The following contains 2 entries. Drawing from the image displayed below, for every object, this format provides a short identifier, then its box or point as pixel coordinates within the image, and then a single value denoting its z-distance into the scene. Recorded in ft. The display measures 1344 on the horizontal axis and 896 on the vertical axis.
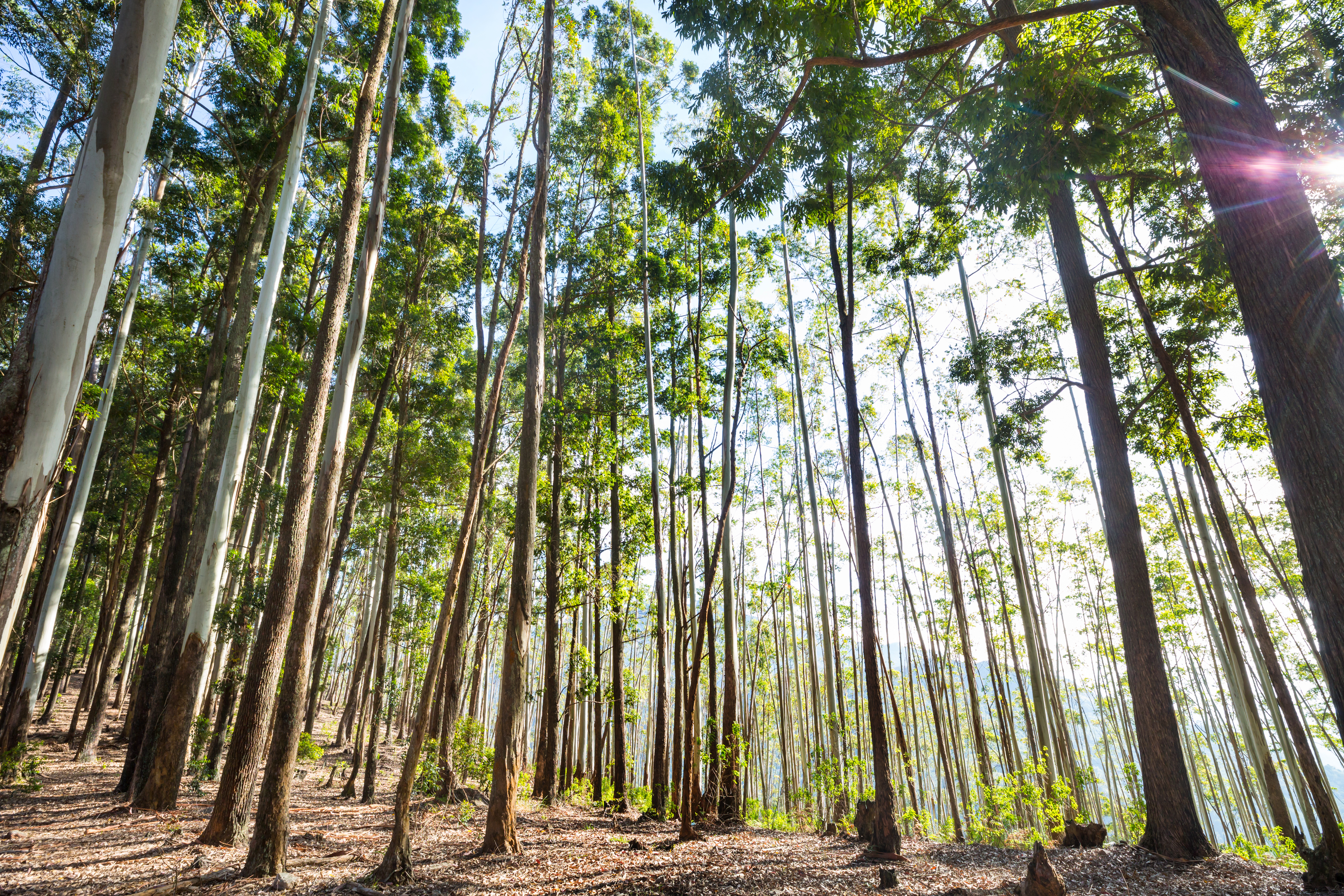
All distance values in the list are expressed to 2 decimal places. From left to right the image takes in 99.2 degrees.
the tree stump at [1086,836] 18.88
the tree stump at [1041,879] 12.42
